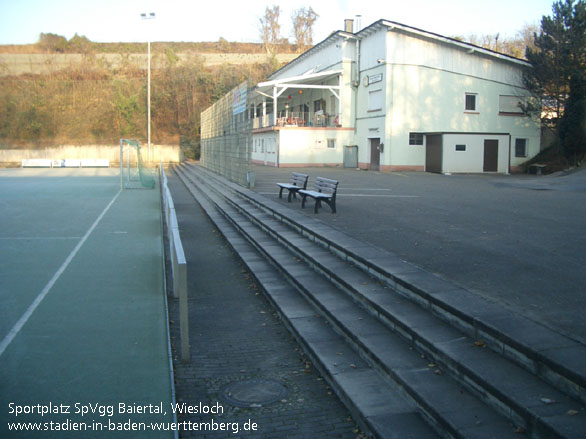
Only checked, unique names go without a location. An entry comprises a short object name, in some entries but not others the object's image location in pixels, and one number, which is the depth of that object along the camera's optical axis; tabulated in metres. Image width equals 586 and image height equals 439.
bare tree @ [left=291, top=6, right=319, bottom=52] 78.12
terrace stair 3.69
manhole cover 4.73
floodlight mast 43.56
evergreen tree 28.56
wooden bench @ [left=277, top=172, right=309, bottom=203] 14.81
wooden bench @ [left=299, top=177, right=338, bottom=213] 12.30
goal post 26.47
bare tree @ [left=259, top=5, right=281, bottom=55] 77.88
